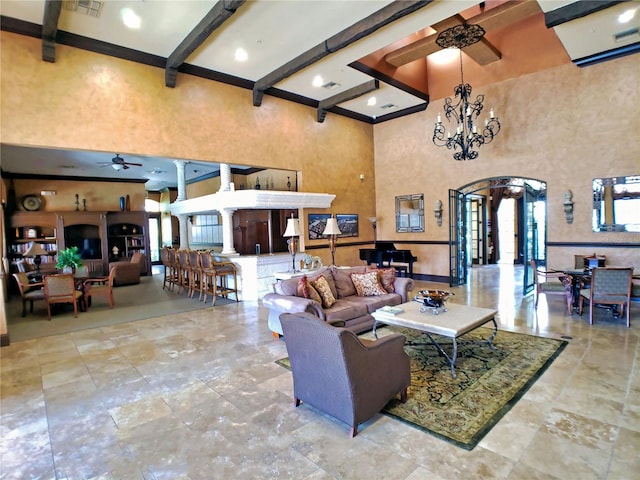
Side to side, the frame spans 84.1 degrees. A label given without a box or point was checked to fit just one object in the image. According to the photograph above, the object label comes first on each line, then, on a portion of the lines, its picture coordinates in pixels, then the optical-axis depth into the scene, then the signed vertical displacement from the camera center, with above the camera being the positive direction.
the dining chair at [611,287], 4.97 -0.88
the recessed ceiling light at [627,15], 5.12 +3.10
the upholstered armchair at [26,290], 6.34 -0.90
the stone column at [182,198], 9.67 +1.12
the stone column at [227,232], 7.95 +0.08
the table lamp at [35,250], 7.57 -0.20
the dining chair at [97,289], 6.88 -0.98
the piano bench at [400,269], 9.17 -1.00
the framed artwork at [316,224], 8.78 +0.23
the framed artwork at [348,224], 9.44 +0.23
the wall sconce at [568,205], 6.98 +0.42
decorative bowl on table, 4.06 -0.82
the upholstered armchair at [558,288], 5.72 -1.01
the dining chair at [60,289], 6.16 -0.86
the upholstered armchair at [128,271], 10.16 -0.96
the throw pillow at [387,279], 5.47 -0.74
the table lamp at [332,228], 6.48 +0.09
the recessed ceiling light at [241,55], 6.04 +3.15
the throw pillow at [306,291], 4.50 -0.73
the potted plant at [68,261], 6.80 -0.41
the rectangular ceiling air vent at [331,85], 7.66 +3.23
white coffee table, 3.51 -0.96
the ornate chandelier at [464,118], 5.99 +2.50
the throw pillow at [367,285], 5.33 -0.80
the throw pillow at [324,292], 4.68 -0.78
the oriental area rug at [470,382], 2.68 -1.44
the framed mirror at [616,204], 6.38 +0.39
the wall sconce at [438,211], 8.95 +0.48
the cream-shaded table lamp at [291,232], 6.44 +0.04
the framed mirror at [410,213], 9.45 +0.49
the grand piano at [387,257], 8.98 -0.64
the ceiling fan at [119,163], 7.74 +1.69
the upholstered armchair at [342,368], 2.48 -1.03
